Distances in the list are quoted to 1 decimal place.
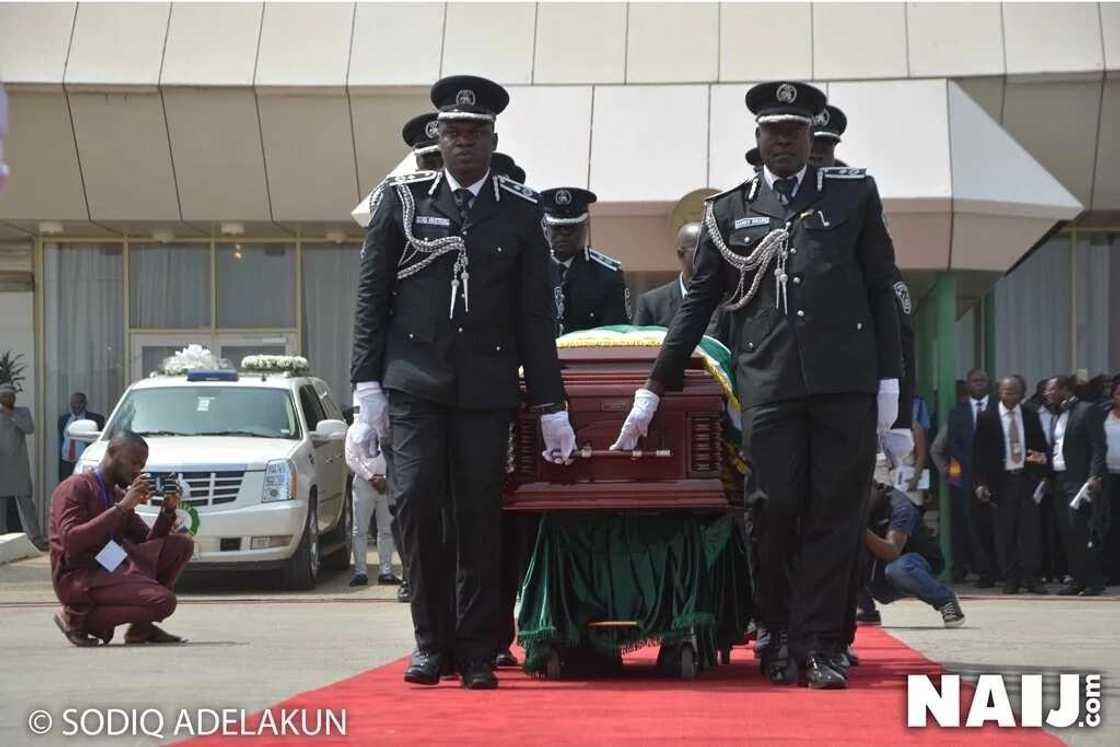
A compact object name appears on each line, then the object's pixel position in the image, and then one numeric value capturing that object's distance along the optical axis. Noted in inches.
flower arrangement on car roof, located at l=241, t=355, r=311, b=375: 826.8
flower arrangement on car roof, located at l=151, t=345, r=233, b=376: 792.3
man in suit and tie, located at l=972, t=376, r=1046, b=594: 734.5
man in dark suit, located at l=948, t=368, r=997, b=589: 749.9
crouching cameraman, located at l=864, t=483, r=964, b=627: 517.7
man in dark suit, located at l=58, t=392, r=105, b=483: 951.0
